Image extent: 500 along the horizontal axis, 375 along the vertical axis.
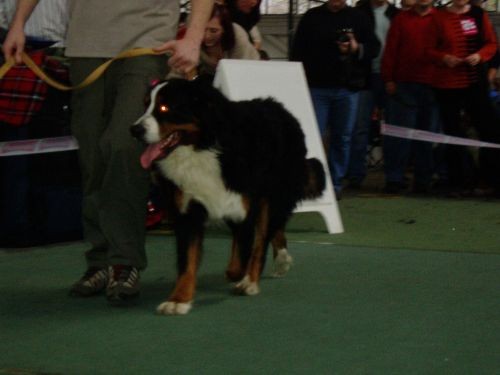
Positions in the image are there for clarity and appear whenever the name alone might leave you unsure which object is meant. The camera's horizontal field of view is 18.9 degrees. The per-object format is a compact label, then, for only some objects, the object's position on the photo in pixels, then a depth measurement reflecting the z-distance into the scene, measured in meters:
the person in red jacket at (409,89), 13.87
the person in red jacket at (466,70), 13.59
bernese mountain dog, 6.16
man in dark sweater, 12.59
